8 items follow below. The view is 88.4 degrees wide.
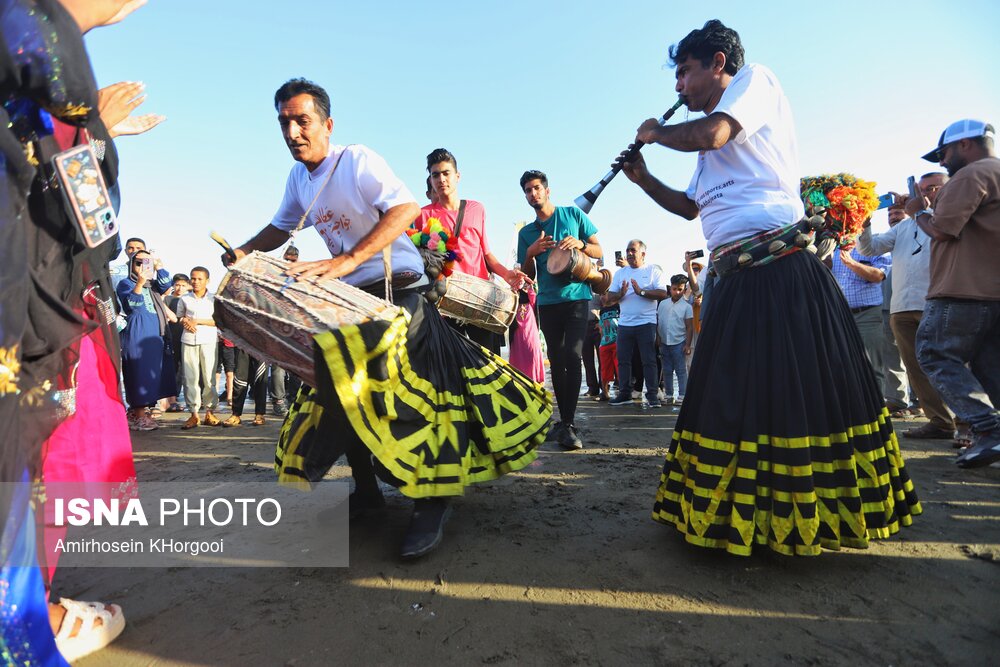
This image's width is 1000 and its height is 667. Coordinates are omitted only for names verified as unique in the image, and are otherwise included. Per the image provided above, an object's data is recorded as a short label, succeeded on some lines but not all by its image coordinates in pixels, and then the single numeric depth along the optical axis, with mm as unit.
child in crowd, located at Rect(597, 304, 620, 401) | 8141
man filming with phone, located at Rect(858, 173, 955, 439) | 4238
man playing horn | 1973
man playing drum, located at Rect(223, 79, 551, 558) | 2010
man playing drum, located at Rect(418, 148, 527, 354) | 3959
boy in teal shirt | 4191
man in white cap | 3305
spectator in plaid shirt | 5465
